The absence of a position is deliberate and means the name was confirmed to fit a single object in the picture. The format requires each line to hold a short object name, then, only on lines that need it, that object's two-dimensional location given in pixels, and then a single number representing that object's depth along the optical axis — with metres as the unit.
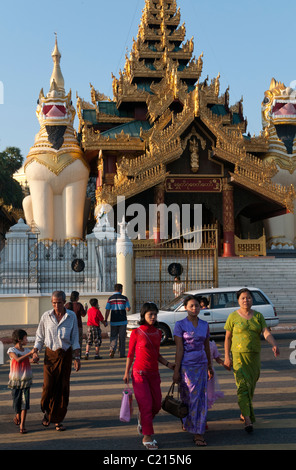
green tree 41.53
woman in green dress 5.89
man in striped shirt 11.23
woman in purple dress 5.47
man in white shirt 6.11
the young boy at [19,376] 6.18
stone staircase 20.59
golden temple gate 18.72
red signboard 26.97
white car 12.81
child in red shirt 11.41
